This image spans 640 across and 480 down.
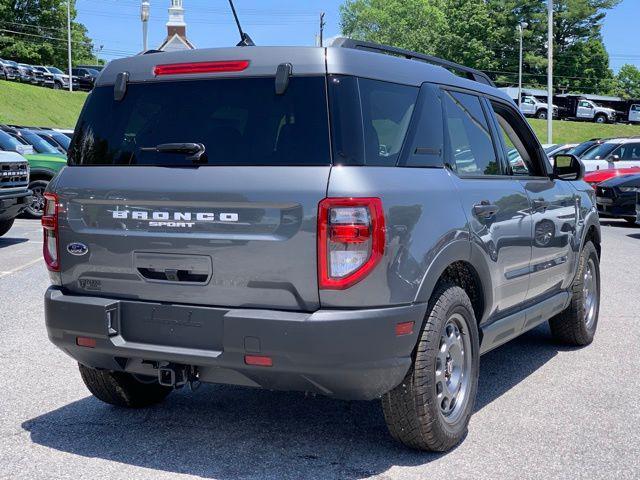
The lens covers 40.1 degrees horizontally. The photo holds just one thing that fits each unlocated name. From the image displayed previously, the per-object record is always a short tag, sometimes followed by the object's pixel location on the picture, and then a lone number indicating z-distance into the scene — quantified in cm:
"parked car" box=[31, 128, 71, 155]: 2224
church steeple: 3903
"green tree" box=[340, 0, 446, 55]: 9794
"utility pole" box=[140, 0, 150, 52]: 3334
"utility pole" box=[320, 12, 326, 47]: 9032
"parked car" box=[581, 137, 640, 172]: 2237
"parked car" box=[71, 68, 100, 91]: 6316
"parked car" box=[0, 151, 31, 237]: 1353
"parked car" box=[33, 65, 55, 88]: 5906
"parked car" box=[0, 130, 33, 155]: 1616
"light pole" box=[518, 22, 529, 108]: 6581
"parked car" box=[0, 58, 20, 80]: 5556
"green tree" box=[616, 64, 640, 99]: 14112
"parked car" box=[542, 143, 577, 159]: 2764
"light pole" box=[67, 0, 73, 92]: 6000
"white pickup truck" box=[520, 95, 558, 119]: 6781
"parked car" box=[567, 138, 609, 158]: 2387
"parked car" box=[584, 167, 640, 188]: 2066
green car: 1814
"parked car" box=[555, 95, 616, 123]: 6988
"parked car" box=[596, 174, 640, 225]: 1853
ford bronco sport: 386
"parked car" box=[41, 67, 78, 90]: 6016
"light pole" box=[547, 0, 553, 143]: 3182
